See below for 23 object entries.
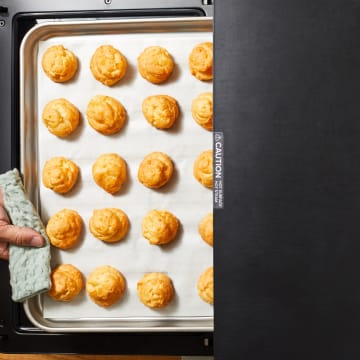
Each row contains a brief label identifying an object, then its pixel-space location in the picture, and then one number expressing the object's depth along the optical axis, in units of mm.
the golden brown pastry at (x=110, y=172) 1095
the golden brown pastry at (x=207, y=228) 1088
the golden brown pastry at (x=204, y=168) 1075
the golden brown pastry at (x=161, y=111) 1084
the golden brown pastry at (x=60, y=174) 1105
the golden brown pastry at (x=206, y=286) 1082
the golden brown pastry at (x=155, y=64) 1089
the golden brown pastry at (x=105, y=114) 1096
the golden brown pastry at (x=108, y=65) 1098
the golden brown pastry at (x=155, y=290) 1087
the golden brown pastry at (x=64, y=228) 1103
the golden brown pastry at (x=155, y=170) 1085
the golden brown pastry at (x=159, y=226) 1082
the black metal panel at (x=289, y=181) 790
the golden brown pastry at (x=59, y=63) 1109
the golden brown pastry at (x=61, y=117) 1108
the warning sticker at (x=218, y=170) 815
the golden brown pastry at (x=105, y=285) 1094
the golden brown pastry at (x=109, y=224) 1091
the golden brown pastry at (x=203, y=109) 1078
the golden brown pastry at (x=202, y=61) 1078
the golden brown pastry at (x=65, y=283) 1110
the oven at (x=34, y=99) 1133
